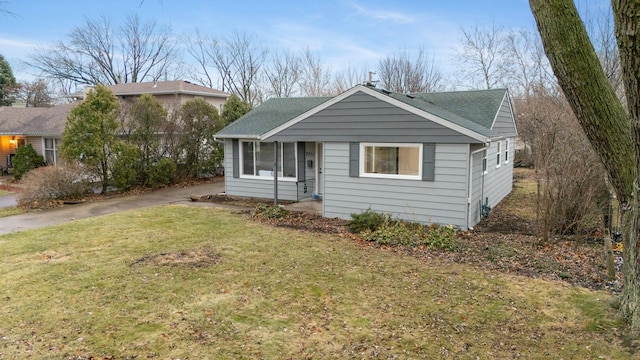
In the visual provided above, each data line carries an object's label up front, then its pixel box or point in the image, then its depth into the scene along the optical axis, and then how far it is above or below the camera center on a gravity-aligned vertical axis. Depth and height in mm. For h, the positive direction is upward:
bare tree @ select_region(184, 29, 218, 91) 38719 +9371
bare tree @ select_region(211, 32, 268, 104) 37375 +8469
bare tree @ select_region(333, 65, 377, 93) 35062 +6480
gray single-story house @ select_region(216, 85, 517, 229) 9484 -19
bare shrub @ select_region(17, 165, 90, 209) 13328 -1193
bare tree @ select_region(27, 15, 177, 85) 35969 +9081
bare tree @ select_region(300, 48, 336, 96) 35875 +6786
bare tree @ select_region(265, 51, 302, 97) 36875 +7138
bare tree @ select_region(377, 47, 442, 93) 33344 +6552
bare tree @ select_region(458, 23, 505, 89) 30969 +7554
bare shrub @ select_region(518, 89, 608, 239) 8258 -691
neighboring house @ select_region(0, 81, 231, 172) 21516 +1930
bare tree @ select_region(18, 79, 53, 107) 39031 +5706
